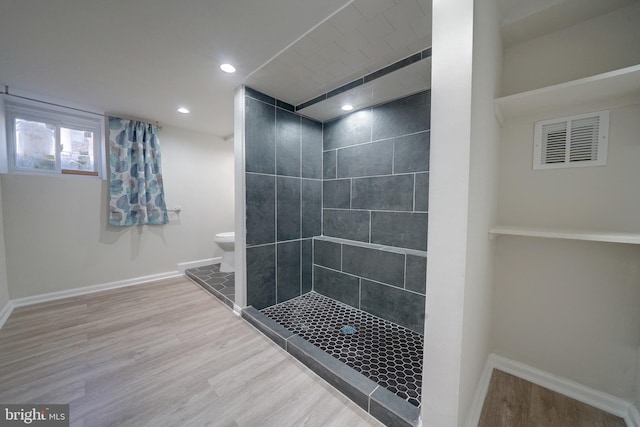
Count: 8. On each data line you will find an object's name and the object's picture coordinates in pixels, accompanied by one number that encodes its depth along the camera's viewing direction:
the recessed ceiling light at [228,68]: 1.78
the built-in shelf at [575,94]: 0.92
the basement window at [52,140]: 2.35
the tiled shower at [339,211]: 2.00
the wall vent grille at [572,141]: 1.17
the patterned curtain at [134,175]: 2.76
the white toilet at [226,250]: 3.08
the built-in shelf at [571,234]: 0.91
